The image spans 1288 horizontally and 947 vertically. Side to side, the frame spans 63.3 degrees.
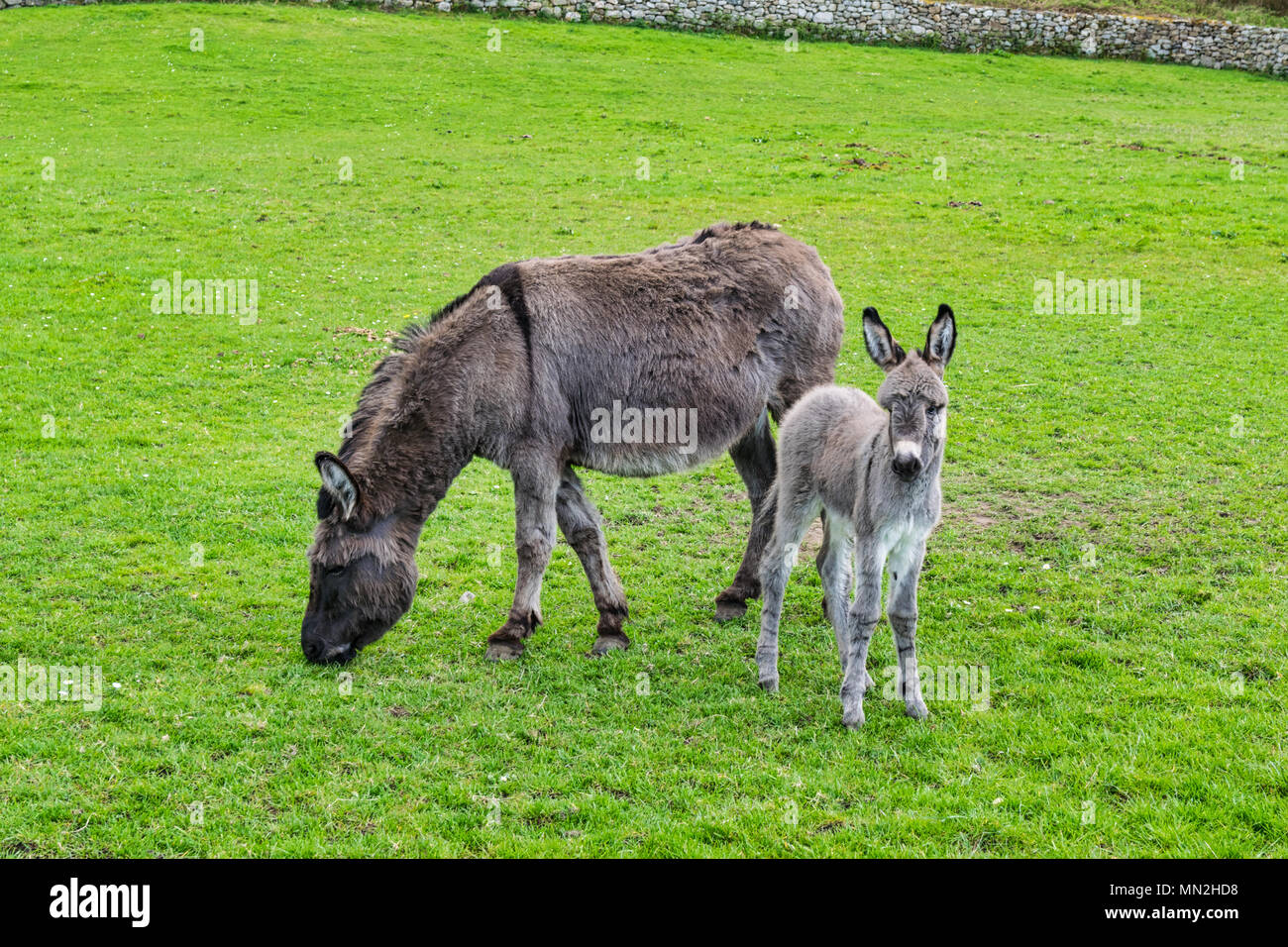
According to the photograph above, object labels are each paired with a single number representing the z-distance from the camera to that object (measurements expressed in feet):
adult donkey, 24.50
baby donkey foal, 20.51
